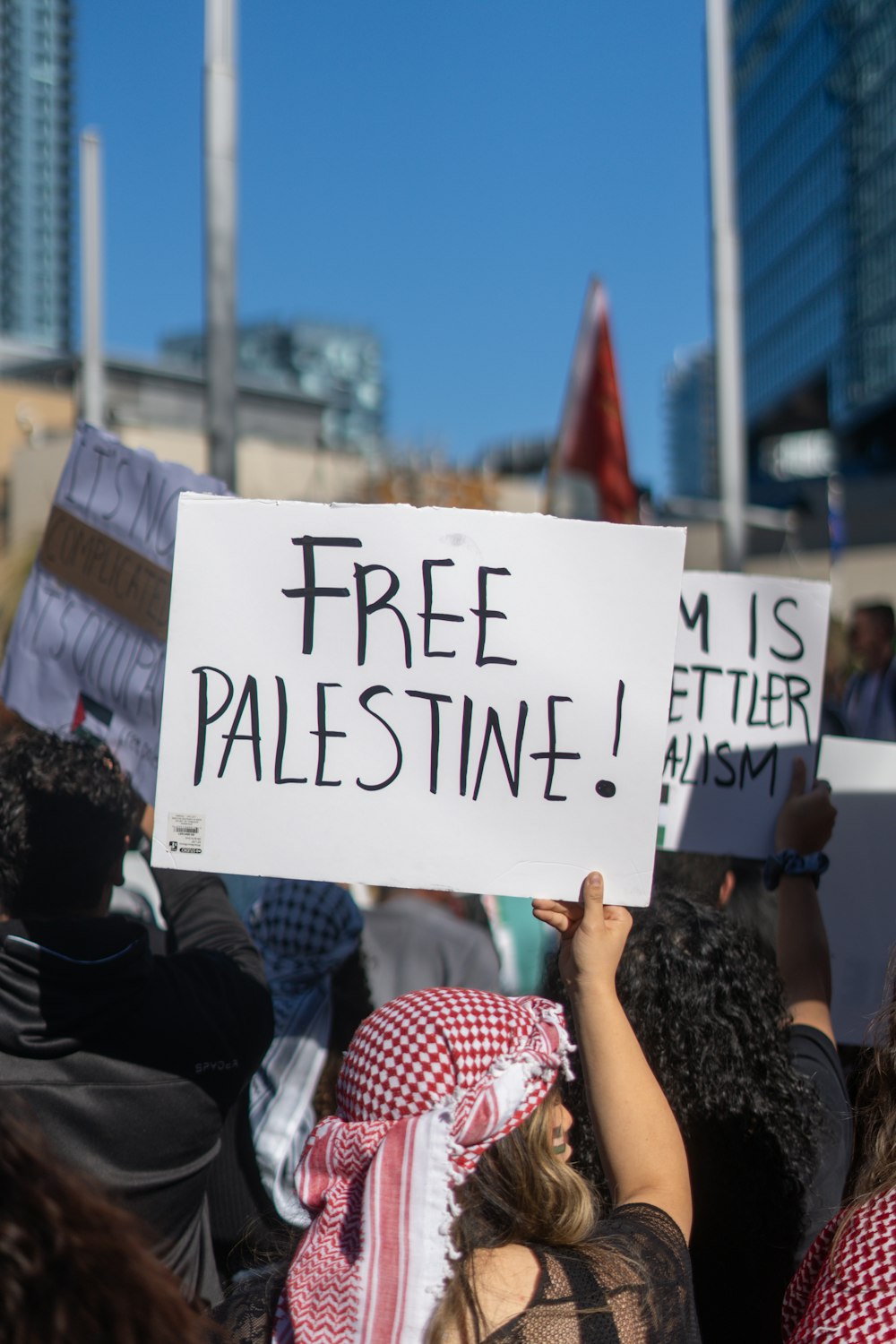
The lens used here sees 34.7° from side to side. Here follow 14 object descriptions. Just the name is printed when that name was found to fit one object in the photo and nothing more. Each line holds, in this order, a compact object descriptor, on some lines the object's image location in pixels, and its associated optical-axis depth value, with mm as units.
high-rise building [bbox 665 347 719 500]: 180625
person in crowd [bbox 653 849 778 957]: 3098
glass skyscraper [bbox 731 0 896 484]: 51562
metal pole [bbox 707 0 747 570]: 9367
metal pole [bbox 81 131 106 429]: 11547
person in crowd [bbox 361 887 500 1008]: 3406
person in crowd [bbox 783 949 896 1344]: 1472
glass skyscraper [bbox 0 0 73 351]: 98688
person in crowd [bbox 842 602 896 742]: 6859
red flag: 7859
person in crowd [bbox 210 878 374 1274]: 2650
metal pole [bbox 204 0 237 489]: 7016
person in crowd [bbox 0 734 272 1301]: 2135
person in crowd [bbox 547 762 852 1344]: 2049
